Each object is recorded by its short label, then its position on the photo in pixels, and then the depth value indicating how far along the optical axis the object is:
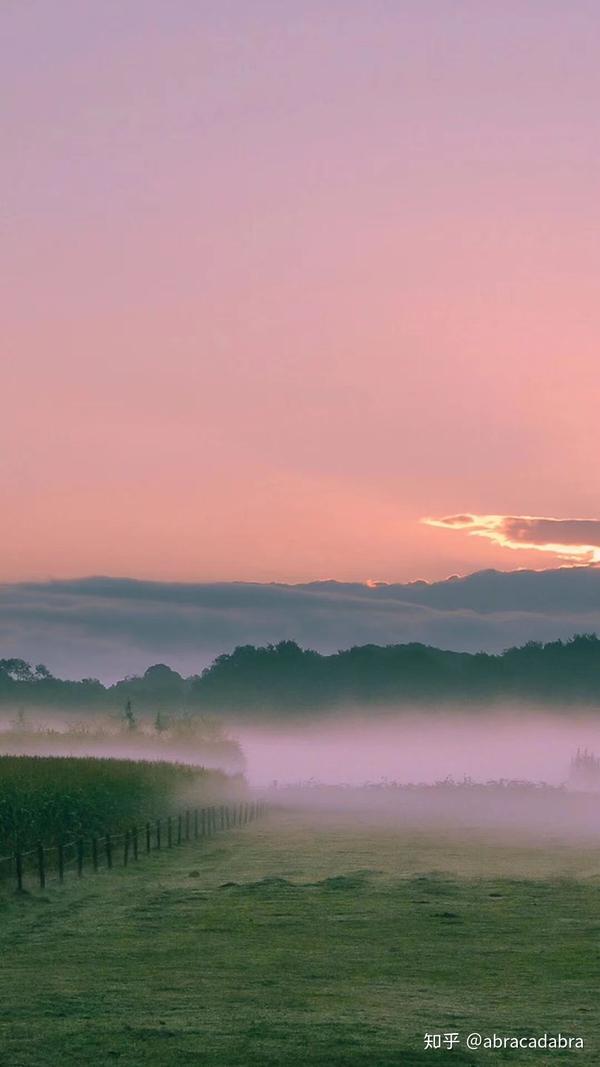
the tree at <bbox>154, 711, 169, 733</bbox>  160.75
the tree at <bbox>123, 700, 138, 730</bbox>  154.16
